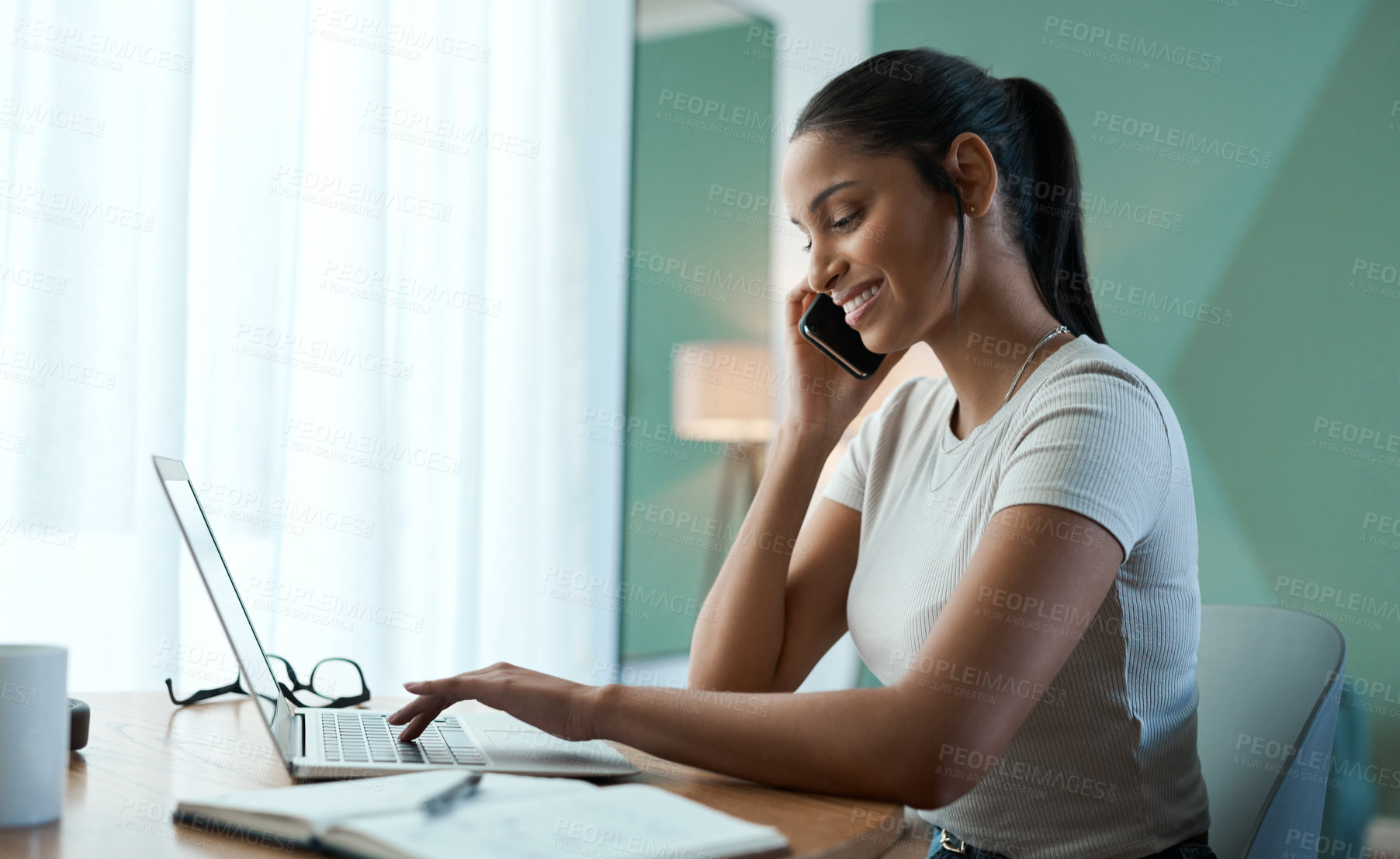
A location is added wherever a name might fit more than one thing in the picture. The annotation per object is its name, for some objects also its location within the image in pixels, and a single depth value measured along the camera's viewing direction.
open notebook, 0.66
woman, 0.90
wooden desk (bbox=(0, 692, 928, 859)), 0.74
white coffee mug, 0.75
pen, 0.71
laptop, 0.88
